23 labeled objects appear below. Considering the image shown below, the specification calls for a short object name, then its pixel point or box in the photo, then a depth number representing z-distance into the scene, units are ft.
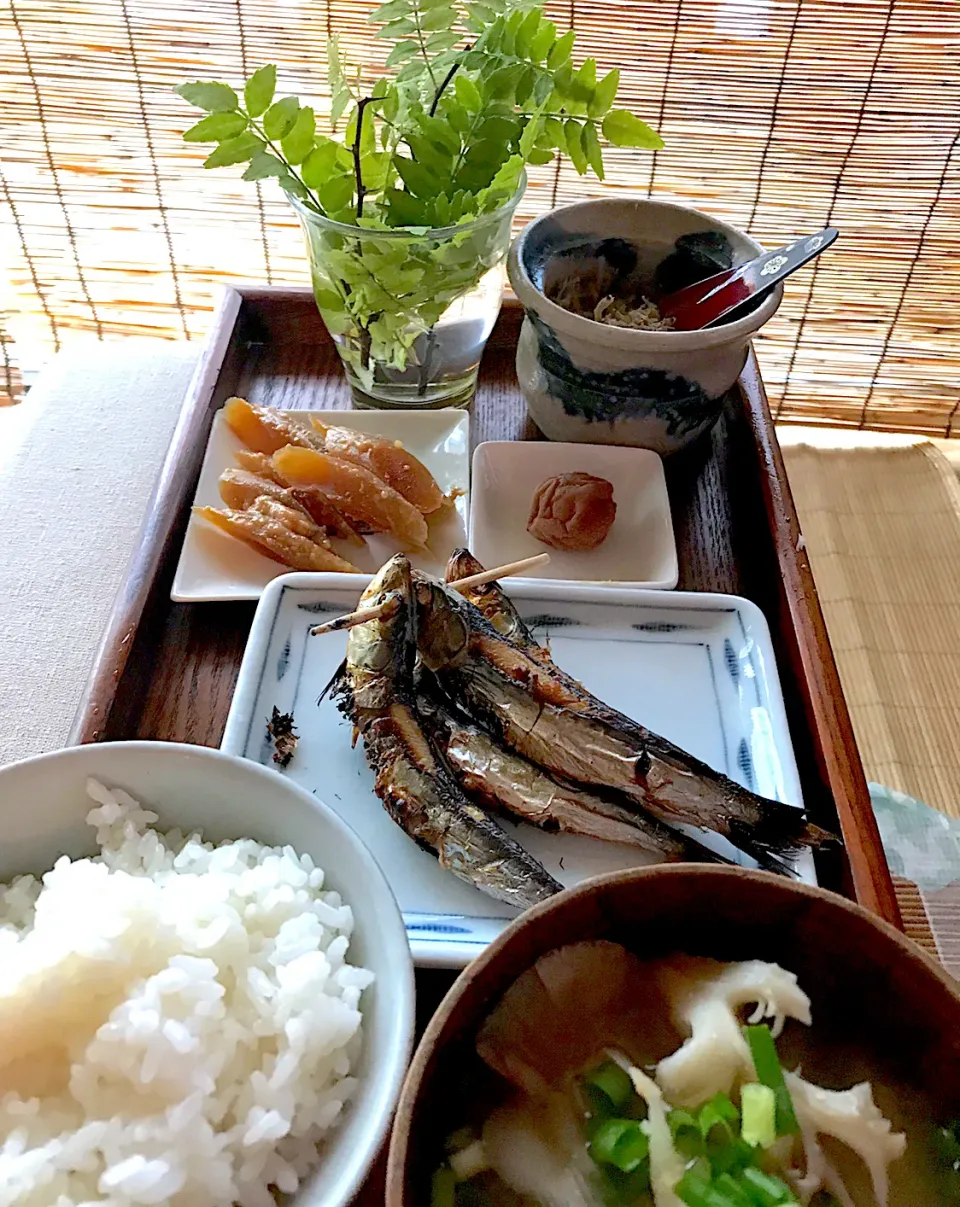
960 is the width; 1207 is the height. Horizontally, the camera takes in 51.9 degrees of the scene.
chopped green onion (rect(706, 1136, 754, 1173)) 0.50
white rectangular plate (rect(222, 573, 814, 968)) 0.96
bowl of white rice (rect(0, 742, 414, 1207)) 0.61
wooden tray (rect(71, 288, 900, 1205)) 1.05
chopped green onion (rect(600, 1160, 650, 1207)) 0.52
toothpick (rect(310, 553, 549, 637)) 1.06
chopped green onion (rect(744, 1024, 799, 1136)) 0.51
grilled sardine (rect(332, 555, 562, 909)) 0.91
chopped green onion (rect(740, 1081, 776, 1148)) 0.50
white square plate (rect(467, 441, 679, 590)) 1.31
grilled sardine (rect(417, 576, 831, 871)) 0.96
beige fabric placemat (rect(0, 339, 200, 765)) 1.33
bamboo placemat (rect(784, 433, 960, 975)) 1.47
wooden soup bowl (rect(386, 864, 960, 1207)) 0.53
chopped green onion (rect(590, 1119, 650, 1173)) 0.51
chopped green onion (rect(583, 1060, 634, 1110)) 0.55
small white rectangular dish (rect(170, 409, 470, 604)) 1.22
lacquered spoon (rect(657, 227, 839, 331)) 1.30
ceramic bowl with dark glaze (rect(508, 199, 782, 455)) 1.29
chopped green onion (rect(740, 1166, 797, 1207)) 0.47
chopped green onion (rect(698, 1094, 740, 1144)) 0.51
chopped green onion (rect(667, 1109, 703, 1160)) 0.51
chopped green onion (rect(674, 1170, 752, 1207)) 0.48
